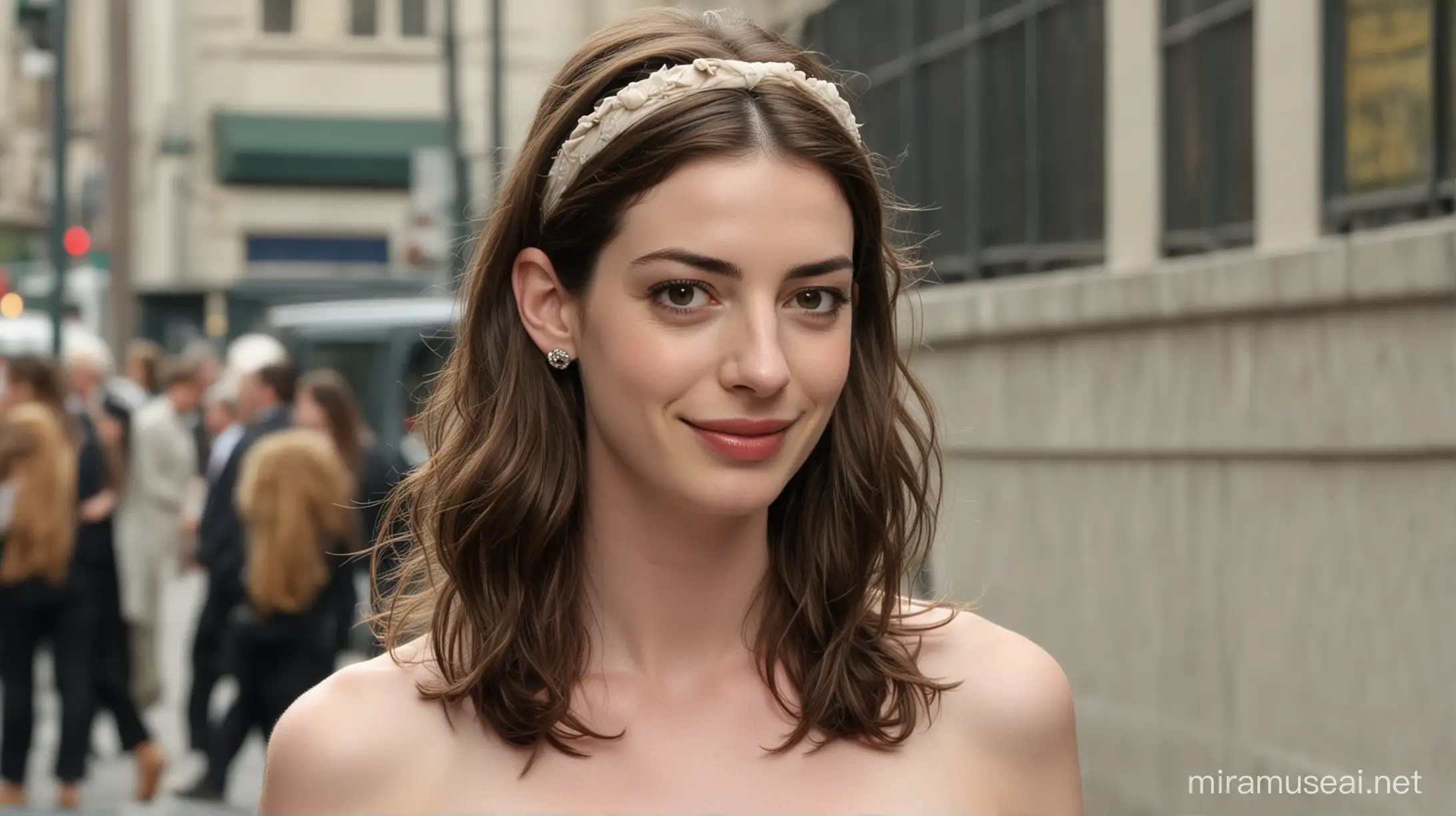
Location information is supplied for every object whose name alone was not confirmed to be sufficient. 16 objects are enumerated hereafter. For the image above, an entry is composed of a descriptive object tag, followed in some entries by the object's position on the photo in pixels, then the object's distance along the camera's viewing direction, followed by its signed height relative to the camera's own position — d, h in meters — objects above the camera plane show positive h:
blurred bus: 18.92 +0.25
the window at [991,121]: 10.46 +1.23
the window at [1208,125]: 8.57 +0.92
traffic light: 17.12 +0.99
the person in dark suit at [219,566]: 10.38 -0.82
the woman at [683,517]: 2.65 -0.17
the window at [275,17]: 39.38 +5.94
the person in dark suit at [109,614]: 10.58 -1.06
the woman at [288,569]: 9.57 -0.77
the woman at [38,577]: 10.19 -0.85
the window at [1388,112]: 6.96 +0.78
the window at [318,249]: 38.34 +2.06
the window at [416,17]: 39.81 +5.97
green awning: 37.59 +3.60
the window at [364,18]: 39.50 +5.95
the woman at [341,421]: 11.08 -0.20
